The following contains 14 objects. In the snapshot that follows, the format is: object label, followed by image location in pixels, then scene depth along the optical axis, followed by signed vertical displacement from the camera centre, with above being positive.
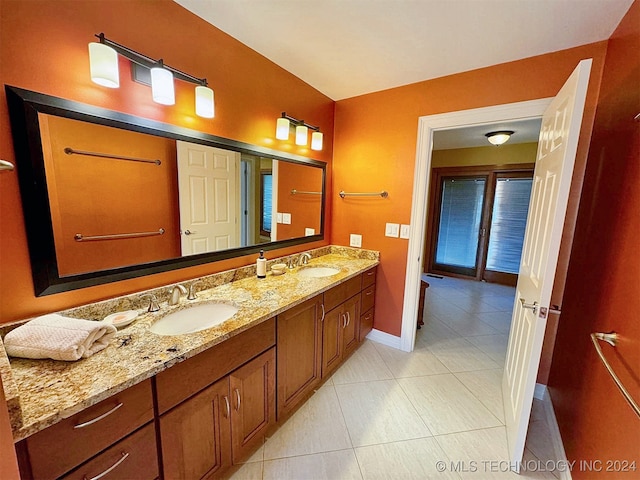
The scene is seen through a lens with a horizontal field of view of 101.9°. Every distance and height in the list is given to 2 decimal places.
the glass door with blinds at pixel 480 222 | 4.45 -0.20
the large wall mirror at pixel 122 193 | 1.03 +0.04
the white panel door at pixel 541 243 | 1.16 -0.16
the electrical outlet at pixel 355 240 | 2.69 -0.35
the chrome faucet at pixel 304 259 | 2.32 -0.48
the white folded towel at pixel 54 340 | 0.87 -0.49
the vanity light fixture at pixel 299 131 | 2.01 +0.62
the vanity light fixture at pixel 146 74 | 1.07 +0.59
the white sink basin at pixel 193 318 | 1.29 -0.63
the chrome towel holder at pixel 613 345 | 0.80 -0.52
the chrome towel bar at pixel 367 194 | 2.48 +0.13
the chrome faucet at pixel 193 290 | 1.48 -0.52
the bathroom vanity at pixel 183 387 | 0.75 -0.71
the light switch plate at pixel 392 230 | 2.45 -0.21
